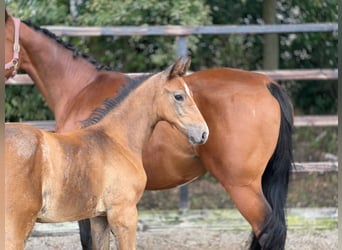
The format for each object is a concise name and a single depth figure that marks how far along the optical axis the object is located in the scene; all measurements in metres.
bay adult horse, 7.62
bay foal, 5.25
